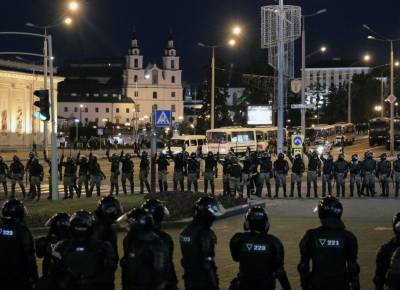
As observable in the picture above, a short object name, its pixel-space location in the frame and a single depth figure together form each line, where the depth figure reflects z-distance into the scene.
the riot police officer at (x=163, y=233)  6.93
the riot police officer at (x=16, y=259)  7.66
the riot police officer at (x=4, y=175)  27.78
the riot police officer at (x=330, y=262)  6.99
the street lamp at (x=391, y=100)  47.78
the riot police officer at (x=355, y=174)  27.18
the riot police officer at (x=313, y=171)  27.61
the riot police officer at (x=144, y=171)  28.25
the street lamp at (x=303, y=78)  38.79
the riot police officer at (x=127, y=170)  28.06
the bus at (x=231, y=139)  62.53
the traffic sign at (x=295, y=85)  36.56
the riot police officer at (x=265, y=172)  27.39
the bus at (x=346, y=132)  79.59
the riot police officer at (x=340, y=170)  26.75
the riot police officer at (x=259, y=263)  6.95
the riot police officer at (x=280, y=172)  27.20
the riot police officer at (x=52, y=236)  7.68
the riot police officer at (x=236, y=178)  26.91
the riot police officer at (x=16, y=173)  27.48
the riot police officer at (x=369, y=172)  26.94
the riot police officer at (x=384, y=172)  26.75
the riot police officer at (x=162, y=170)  28.34
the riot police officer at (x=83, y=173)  27.38
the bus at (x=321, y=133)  77.77
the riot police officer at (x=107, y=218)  8.32
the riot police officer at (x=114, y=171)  28.08
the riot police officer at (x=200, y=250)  7.31
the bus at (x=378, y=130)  70.62
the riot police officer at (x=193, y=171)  28.25
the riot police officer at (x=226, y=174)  27.39
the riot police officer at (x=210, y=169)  28.29
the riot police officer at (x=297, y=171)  27.38
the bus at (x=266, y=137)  67.36
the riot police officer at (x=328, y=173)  27.14
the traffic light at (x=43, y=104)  23.30
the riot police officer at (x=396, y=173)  27.14
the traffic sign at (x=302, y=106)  31.73
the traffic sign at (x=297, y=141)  30.61
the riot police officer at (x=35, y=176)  26.84
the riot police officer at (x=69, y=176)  26.97
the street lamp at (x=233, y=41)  38.63
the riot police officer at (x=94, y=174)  27.17
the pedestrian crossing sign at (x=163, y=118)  23.00
